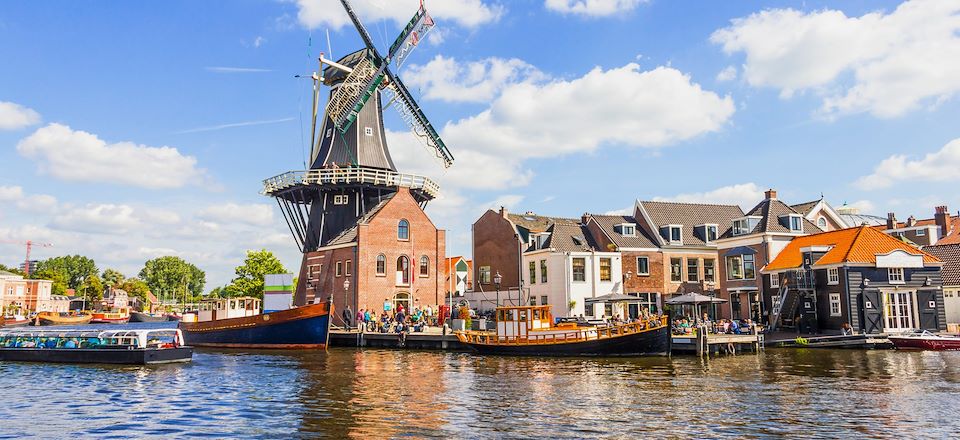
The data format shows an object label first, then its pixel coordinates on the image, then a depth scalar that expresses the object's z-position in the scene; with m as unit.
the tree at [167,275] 156.12
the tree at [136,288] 132.75
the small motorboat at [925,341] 35.91
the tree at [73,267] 154.38
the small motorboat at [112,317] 107.19
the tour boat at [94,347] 31.97
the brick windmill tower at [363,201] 50.16
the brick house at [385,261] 49.31
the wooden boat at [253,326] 40.84
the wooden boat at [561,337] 33.56
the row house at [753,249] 50.00
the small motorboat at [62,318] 92.56
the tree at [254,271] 68.38
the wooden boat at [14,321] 87.64
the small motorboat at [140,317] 117.50
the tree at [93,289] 121.69
